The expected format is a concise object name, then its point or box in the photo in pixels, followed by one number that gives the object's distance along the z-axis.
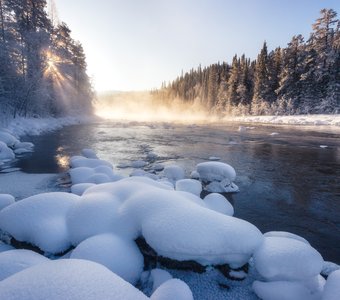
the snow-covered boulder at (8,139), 13.18
